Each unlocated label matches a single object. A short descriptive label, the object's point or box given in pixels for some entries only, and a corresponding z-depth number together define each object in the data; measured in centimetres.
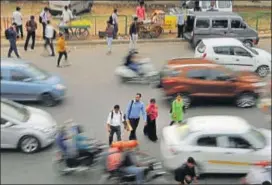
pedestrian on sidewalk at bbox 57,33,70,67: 2339
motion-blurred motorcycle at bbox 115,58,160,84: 2197
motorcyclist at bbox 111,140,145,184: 1409
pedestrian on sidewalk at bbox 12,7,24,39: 2719
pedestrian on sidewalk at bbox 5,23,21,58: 2412
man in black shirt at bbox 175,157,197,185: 1355
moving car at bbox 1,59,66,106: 1903
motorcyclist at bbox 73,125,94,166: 1459
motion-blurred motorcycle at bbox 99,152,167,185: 1414
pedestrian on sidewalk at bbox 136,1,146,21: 2941
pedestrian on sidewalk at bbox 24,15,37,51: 2603
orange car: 1948
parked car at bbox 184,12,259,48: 2702
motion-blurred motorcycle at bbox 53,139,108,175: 1469
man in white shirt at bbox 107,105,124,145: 1608
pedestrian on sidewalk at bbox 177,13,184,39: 2828
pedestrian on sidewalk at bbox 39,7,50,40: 2766
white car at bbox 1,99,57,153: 1579
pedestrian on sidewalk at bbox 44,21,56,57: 2534
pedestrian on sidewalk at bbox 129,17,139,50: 2669
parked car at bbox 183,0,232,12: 3381
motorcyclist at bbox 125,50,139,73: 2203
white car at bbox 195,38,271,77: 2286
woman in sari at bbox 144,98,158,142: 1694
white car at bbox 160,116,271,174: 1451
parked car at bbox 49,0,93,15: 3349
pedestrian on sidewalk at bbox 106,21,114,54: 2570
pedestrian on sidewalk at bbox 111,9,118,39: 2804
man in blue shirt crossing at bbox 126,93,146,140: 1667
